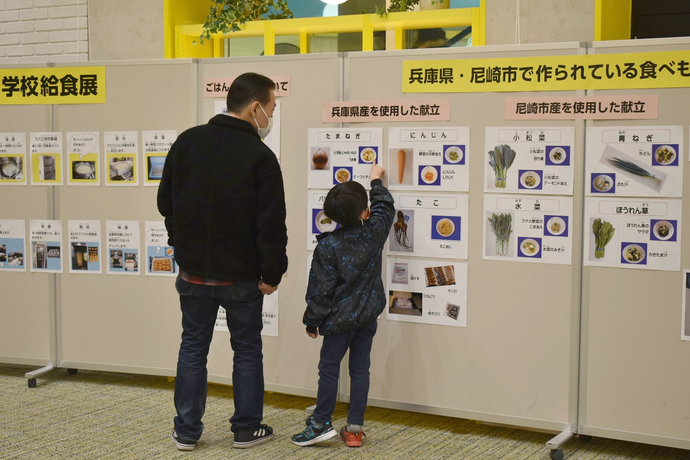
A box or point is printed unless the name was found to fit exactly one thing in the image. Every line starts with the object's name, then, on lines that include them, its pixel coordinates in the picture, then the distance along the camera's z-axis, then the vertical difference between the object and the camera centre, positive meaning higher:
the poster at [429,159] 3.10 +0.17
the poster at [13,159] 3.81 +0.20
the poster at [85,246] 3.74 -0.29
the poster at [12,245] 3.84 -0.29
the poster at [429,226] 3.12 -0.14
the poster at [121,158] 3.66 +0.20
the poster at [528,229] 2.96 -0.14
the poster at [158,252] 3.63 -0.31
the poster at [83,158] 3.72 +0.20
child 2.86 -0.44
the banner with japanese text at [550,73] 2.79 +0.54
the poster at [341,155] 3.24 +0.20
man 2.69 -0.18
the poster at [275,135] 3.40 +0.30
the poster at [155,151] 3.61 +0.23
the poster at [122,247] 3.68 -0.29
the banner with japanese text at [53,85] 3.70 +0.60
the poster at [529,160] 2.95 +0.16
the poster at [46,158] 3.77 +0.20
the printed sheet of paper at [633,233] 2.81 -0.15
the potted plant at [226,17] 4.12 +1.09
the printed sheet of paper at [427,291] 3.13 -0.45
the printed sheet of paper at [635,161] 2.80 +0.15
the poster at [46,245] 3.79 -0.29
